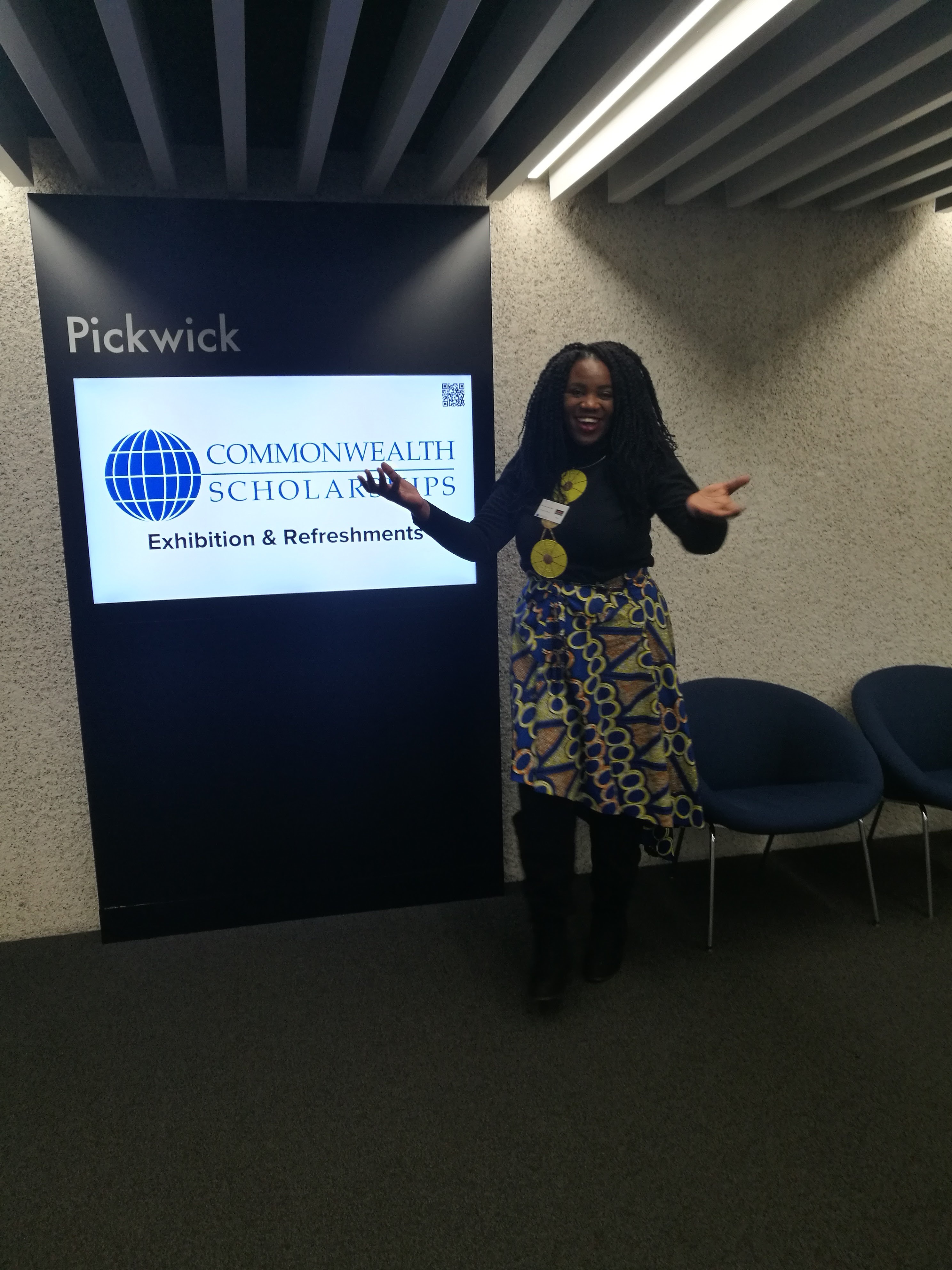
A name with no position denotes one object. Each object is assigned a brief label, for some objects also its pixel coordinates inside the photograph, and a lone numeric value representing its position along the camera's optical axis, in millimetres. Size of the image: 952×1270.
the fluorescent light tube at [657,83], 1951
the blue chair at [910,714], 3191
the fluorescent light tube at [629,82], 1925
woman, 2340
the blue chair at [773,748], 2891
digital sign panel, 2754
